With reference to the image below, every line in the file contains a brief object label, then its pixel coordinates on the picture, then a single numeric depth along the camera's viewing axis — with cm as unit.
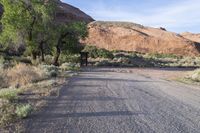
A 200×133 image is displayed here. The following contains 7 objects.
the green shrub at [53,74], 1034
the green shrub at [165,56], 3803
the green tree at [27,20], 1636
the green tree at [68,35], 1891
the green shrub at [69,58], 2279
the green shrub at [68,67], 1568
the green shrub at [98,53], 2882
